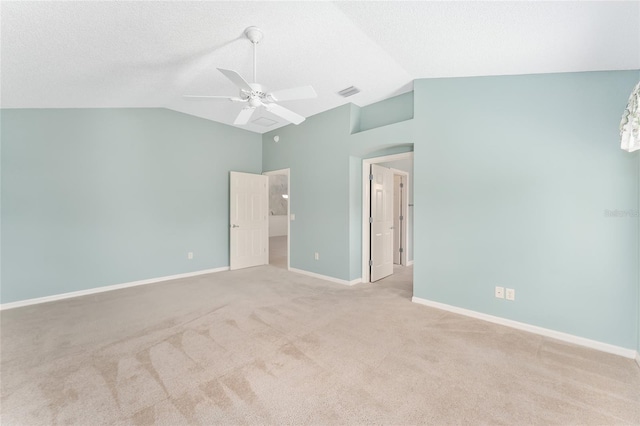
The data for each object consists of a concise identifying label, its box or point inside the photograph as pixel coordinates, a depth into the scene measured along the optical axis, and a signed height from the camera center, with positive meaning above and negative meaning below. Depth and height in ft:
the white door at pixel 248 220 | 17.17 -0.70
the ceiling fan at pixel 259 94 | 7.50 +3.45
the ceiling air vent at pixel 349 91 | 11.87 +5.54
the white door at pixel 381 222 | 14.61 -0.75
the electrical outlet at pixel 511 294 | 8.97 -2.93
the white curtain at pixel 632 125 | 5.39 +1.81
